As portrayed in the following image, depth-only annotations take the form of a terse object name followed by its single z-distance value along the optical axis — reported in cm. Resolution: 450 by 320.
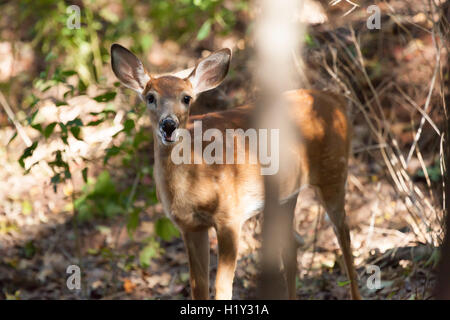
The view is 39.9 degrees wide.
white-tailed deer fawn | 398
